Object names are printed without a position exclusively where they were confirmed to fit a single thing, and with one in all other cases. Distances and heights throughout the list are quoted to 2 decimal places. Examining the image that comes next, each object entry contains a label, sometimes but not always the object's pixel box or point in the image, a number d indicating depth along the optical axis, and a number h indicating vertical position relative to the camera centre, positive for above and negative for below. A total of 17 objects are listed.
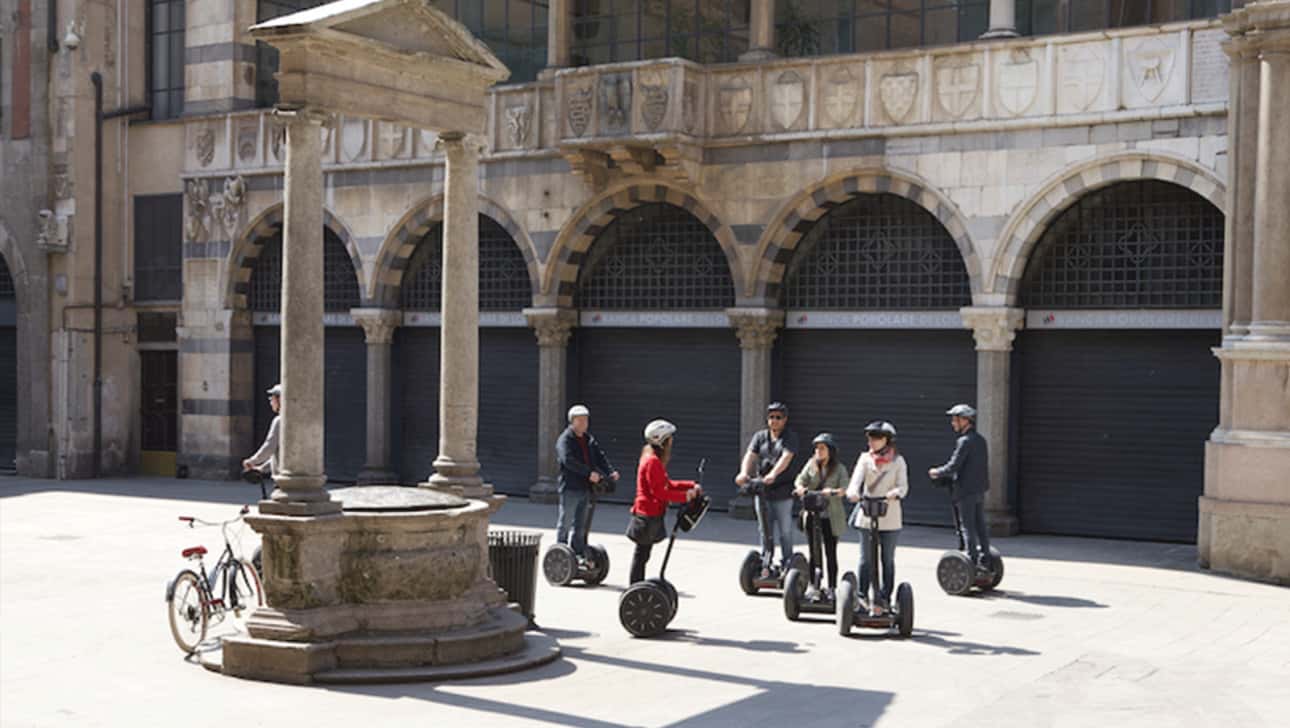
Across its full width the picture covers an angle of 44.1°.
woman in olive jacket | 14.25 -1.42
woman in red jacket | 13.60 -1.43
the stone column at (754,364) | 22.92 -0.53
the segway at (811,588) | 14.16 -2.35
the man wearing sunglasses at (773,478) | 15.17 -1.45
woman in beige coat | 13.52 -1.37
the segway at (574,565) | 16.36 -2.48
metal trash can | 13.52 -2.07
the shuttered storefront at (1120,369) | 20.09 -0.48
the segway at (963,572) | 15.89 -2.43
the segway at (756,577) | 15.80 -2.48
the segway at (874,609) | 13.47 -2.38
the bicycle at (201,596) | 12.42 -2.19
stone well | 11.66 -2.14
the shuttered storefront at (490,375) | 25.83 -0.86
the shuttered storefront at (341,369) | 27.70 -0.84
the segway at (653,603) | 13.41 -2.34
